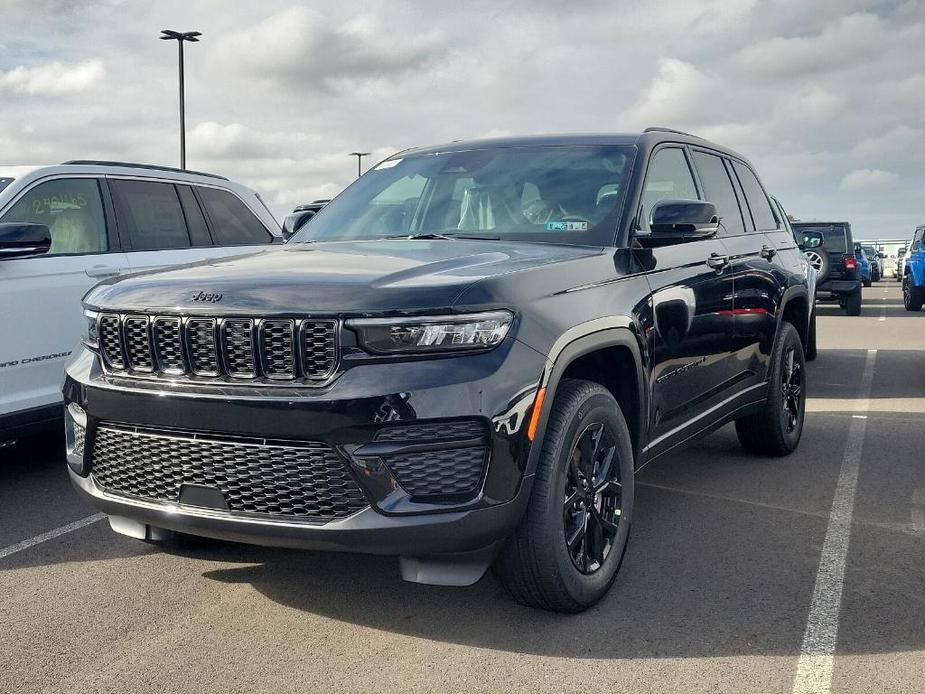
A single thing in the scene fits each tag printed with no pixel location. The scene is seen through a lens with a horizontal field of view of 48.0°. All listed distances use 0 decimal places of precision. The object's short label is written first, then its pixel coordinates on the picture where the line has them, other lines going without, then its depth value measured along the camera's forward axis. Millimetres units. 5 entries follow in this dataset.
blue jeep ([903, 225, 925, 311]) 19016
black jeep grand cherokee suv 3201
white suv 5660
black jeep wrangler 20734
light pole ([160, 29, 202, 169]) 31078
